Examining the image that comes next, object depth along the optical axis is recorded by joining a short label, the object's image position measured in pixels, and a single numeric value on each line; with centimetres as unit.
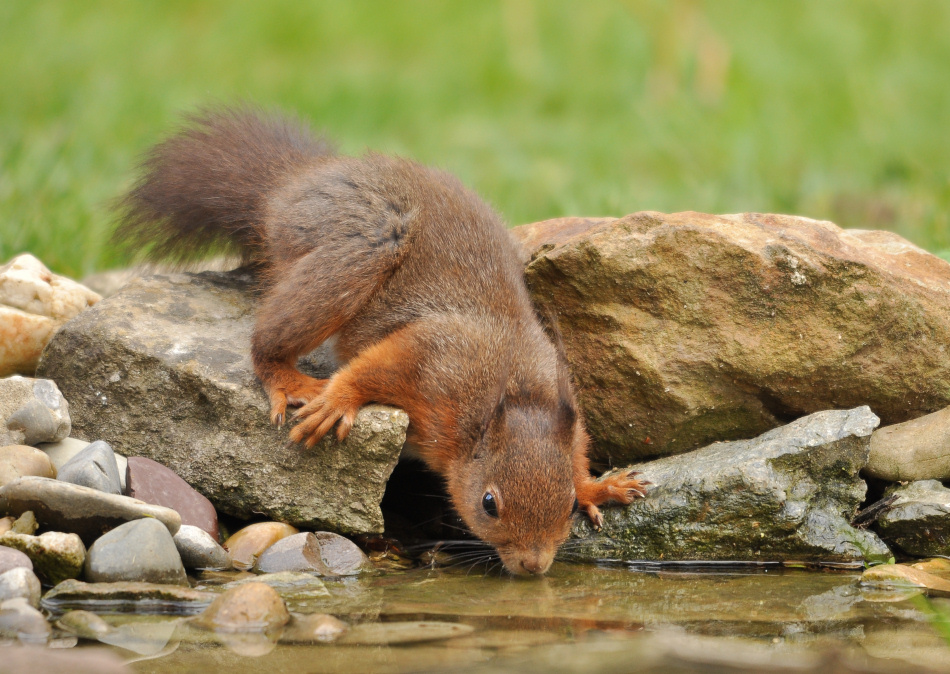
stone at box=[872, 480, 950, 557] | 718
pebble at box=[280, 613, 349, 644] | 527
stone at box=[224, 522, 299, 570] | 689
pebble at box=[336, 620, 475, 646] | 525
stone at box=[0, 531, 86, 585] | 588
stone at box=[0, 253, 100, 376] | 801
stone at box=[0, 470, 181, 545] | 613
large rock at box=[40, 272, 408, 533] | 726
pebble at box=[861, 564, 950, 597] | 653
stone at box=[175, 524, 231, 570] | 647
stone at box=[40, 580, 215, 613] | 568
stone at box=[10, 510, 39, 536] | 611
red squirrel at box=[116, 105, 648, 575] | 716
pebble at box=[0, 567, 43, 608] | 545
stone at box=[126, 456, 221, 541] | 684
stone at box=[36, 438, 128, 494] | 691
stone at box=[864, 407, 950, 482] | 767
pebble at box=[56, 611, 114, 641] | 517
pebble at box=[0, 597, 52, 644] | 510
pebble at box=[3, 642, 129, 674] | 445
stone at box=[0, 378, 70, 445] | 686
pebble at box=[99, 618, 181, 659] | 503
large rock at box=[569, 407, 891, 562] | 728
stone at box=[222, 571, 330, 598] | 618
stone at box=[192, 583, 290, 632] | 537
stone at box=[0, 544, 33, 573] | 568
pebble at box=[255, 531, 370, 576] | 677
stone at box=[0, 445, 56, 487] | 648
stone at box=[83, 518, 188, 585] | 595
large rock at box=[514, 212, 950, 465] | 790
